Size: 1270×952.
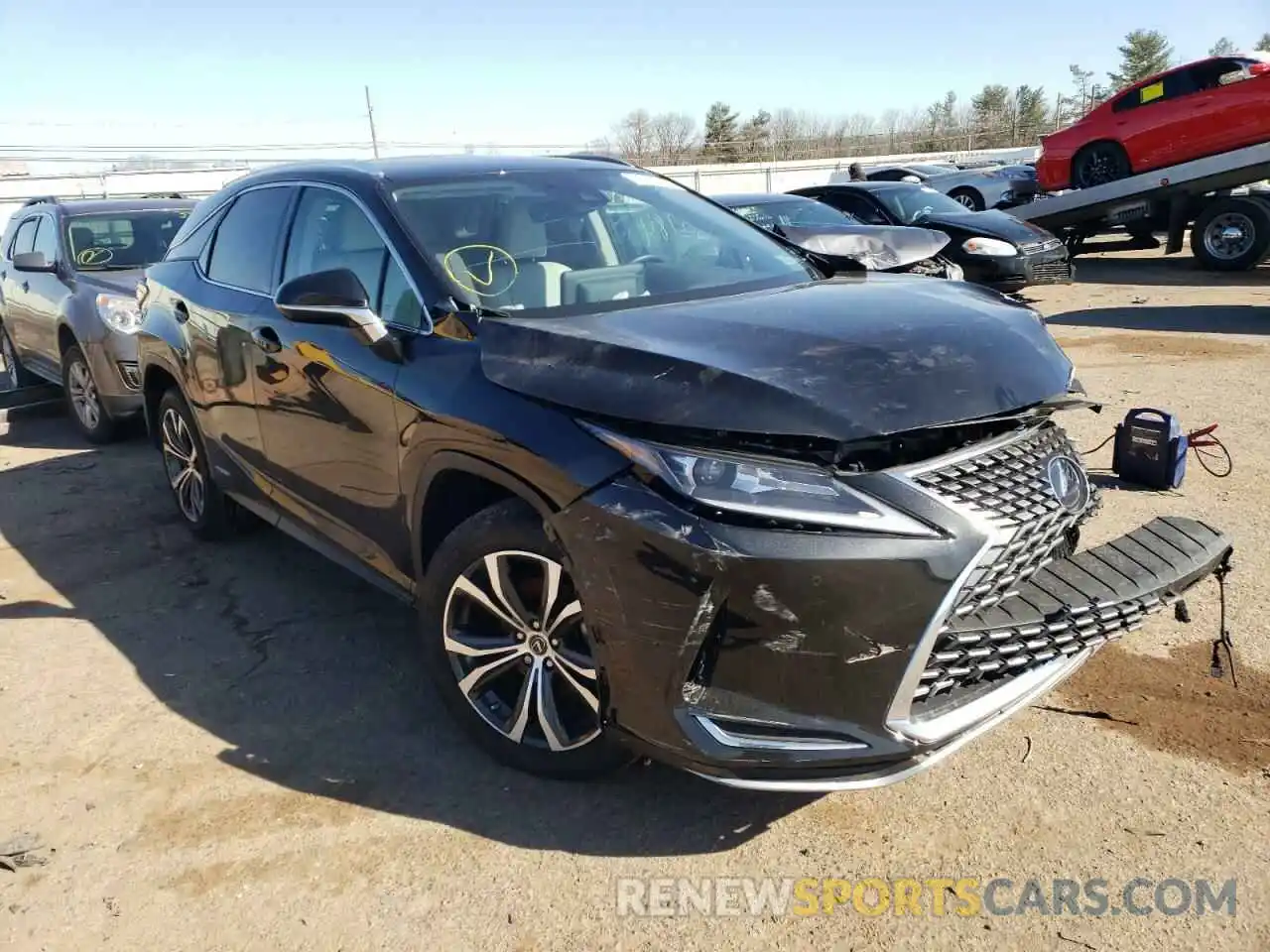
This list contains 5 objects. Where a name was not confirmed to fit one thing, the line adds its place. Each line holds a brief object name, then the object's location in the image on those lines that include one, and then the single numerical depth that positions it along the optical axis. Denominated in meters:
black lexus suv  2.22
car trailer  12.62
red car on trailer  12.80
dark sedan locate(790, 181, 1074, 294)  10.71
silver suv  6.98
